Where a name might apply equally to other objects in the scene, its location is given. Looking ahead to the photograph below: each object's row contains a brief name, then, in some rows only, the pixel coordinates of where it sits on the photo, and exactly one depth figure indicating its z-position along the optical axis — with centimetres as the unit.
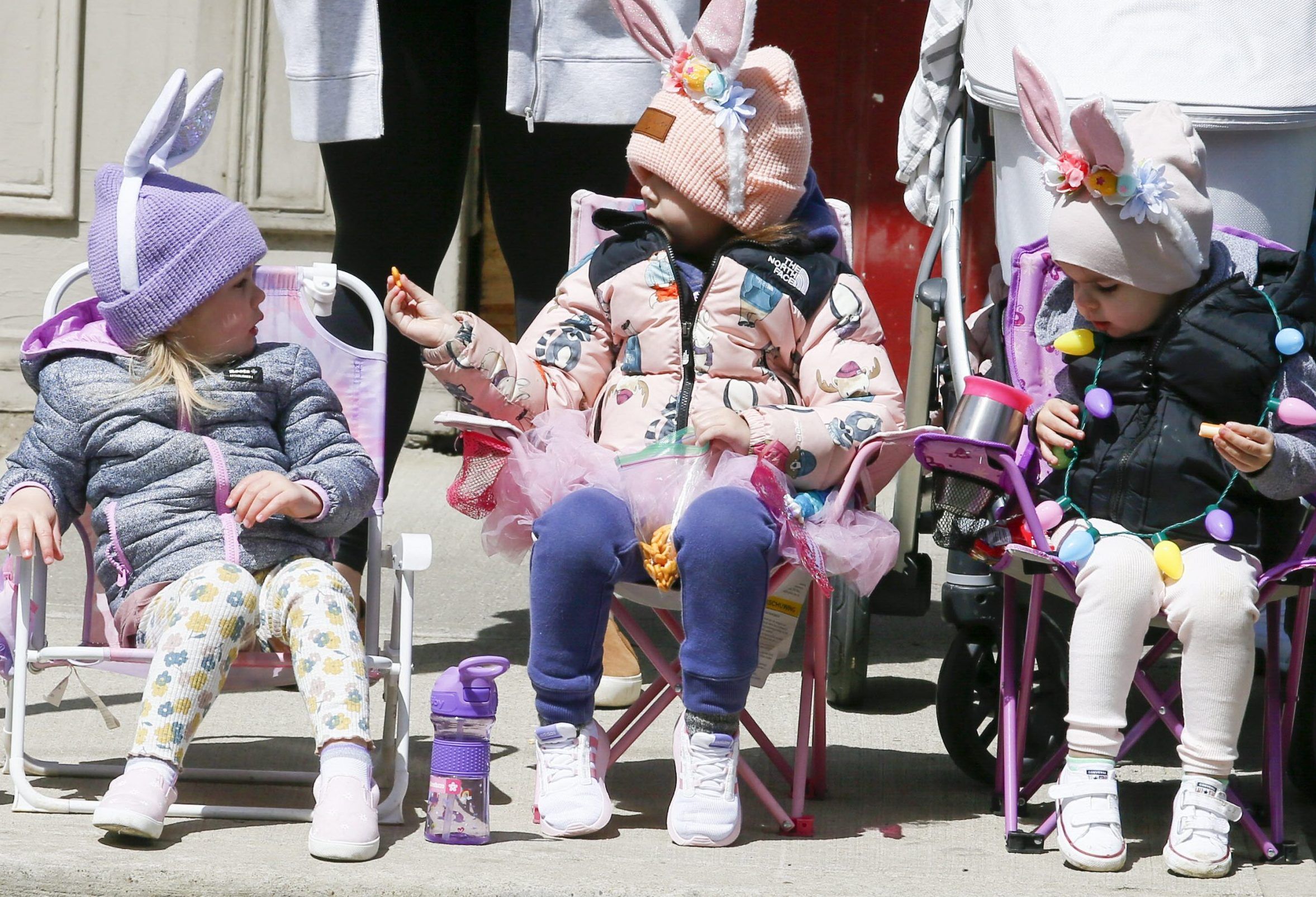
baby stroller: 627
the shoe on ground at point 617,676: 760
